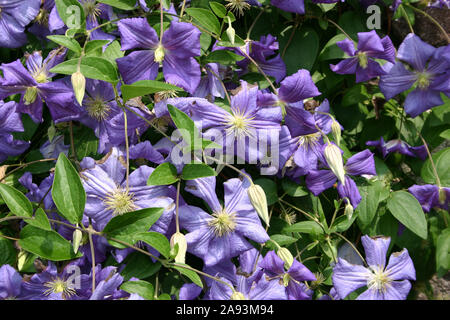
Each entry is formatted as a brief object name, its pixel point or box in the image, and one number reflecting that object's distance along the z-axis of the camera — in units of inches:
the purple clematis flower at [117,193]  35.5
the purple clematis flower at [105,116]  37.9
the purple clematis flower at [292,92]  39.1
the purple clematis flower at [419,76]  45.6
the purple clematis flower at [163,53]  37.1
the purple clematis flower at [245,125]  37.6
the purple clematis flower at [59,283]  37.2
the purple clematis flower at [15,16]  42.6
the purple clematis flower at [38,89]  37.5
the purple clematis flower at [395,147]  48.0
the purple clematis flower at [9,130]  39.4
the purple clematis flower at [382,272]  41.9
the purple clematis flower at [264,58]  42.5
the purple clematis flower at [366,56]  42.7
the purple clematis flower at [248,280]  37.5
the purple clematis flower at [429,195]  46.1
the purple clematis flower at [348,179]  42.2
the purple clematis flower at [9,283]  35.9
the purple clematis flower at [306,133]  39.9
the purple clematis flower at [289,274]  37.9
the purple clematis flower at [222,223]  36.9
